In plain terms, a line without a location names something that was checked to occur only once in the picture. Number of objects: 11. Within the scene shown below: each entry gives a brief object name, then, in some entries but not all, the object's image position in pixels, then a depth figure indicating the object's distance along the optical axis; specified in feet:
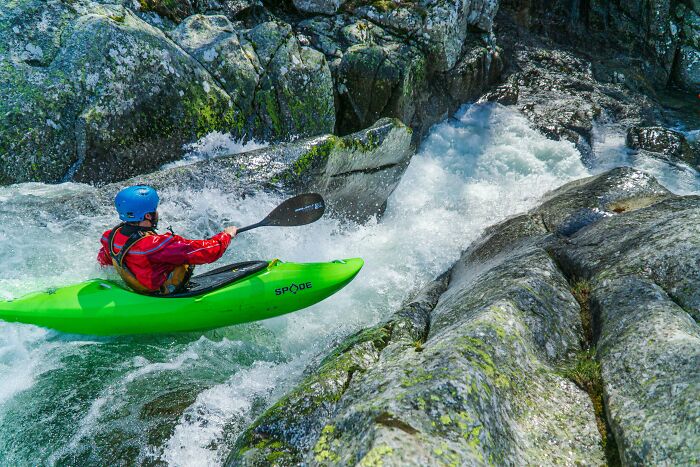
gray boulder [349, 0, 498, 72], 35.37
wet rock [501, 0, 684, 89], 48.88
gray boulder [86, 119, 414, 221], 21.22
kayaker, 14.67
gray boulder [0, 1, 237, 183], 21.09
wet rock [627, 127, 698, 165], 35.24
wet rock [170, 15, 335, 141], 26.04
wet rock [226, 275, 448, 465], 9.48
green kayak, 15.31
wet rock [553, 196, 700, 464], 8.49
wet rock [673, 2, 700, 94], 48.24
